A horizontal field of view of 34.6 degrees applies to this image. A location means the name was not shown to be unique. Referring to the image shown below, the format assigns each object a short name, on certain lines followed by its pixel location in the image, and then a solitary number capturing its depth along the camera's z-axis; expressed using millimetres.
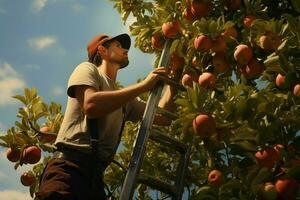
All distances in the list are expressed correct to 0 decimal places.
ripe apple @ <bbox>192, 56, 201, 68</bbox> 4102
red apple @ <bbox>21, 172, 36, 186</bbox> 4461
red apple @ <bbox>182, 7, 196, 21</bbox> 4086
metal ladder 3422
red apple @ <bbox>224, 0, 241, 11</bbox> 4109
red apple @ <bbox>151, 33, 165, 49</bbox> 4298
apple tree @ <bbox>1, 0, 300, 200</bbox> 2934
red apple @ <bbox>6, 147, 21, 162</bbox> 4074
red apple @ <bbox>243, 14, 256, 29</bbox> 3777
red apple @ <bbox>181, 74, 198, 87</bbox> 4027
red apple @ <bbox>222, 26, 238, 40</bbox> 3719
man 3457
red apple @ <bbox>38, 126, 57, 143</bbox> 4277
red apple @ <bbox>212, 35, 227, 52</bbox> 3582
